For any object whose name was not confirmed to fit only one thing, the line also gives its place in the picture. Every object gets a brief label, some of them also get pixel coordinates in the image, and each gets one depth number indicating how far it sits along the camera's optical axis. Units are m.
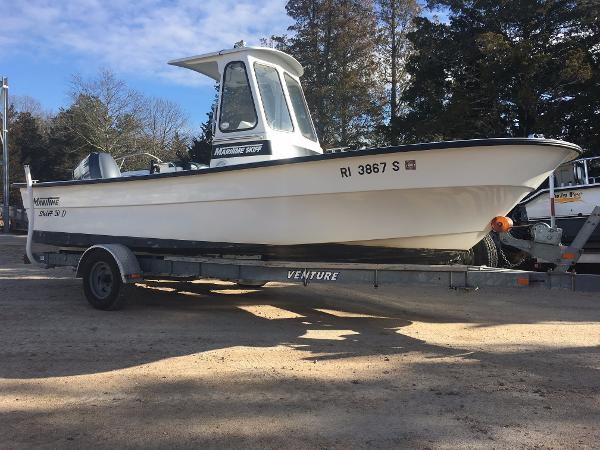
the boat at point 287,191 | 4.86
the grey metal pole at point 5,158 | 22.72
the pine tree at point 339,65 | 23.11
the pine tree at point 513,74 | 16.50
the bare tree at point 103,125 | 33.97
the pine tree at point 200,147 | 24.65
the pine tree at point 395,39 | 25.16
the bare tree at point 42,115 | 48.39
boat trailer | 4.94
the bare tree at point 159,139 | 36.47
